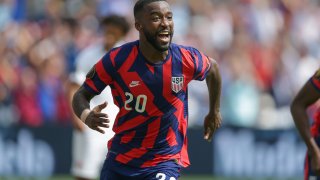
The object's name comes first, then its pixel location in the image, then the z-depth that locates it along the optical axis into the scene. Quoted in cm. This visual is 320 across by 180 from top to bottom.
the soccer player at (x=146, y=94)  1597
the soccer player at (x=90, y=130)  2233
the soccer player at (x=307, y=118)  1616
